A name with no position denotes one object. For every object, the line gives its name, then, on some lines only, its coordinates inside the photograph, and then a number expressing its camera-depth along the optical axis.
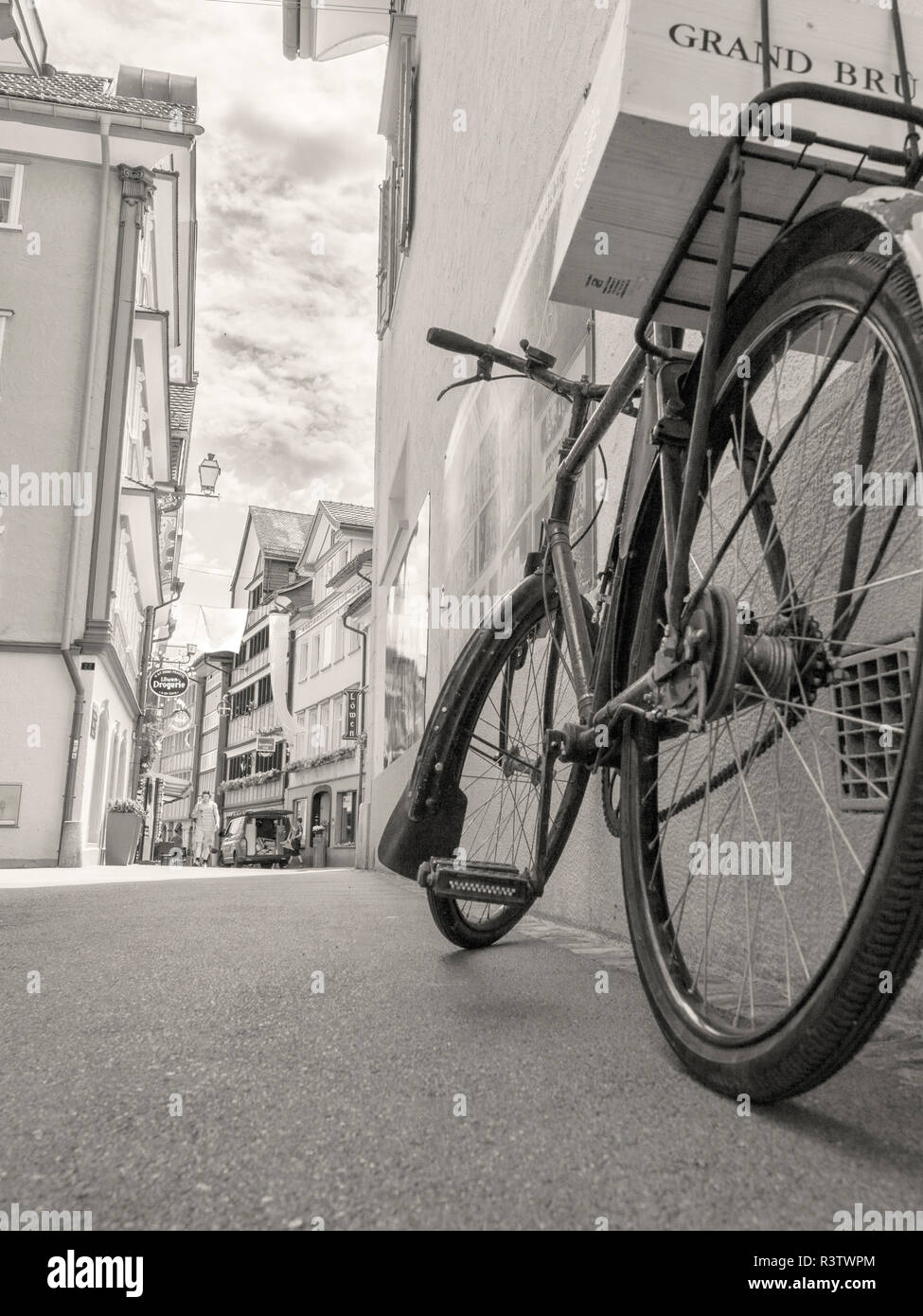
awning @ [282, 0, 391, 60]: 11.91
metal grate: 1.28
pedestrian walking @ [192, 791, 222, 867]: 22.48
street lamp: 21.08
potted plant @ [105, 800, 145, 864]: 13.19
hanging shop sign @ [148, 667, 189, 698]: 18.47
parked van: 26.67
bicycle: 0.82
